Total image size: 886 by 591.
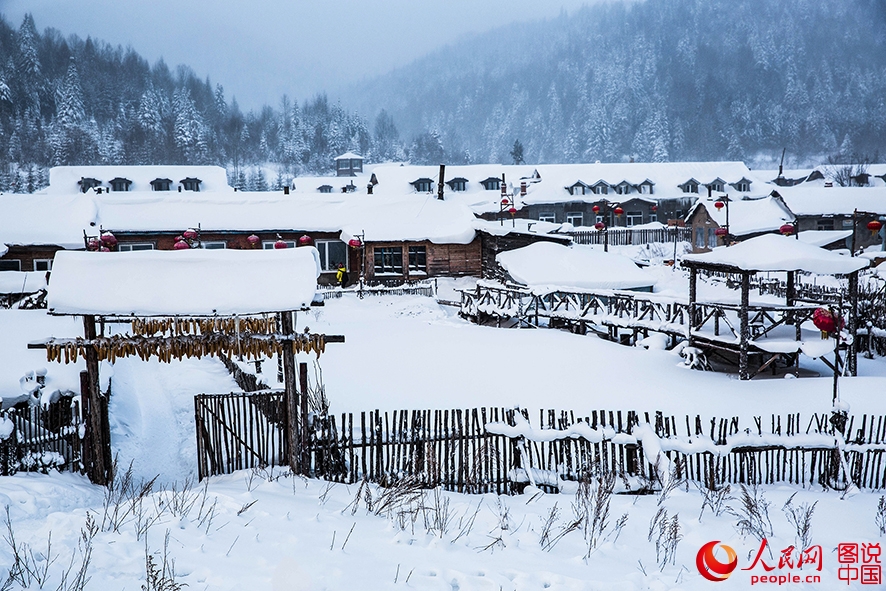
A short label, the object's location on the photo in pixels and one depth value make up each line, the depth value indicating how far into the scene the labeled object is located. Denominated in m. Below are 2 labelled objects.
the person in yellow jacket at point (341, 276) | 32.69
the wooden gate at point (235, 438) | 9.48
